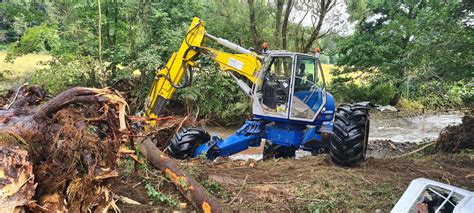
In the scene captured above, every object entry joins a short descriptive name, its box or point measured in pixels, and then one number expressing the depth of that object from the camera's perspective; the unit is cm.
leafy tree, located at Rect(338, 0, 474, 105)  670
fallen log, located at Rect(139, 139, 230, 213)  360
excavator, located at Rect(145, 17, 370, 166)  652
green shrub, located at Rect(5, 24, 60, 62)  1153
